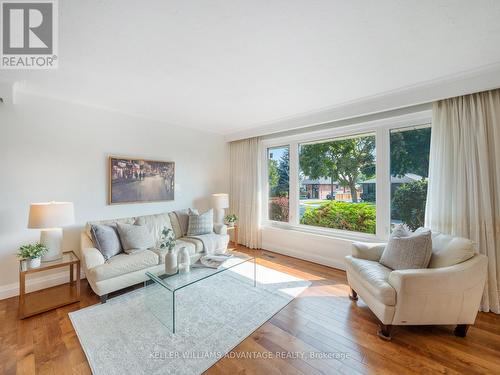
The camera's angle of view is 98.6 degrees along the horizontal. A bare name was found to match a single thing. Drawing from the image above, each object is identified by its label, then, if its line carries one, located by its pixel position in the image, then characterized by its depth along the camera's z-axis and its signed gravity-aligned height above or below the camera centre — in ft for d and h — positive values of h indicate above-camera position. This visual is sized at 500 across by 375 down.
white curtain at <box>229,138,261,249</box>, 14.55 -0.12
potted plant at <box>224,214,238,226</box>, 14.13 -2.08
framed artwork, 10.76 +0.39
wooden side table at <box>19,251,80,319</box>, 7.05 -4.11
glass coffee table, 6.56 -3.06
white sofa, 7.77 -2.97
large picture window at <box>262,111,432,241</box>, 9.45 +0.54
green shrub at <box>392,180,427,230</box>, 9.25 -0.71
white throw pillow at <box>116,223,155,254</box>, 9.13 -2.17
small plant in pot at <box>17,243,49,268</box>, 7.24 -2.26
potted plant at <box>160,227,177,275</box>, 7.75 -2.74
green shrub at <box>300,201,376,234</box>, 10.85 -1.61
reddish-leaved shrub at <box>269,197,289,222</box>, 14.11 -1.43
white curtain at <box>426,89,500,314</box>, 7.31 +0.45
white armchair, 5.83 -2.98
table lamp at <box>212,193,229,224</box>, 13.82 -1.14
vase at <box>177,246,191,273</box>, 7.92 -2.70
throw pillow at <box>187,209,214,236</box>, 11.75 -2.06
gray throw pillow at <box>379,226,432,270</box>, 6.66 -2.07
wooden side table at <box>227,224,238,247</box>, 14.55 -3.21
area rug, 5.33 -4.26
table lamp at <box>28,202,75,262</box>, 7.57 -1.21
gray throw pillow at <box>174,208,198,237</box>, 12.09 -1.76
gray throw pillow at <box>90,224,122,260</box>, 8.54 -2.13
